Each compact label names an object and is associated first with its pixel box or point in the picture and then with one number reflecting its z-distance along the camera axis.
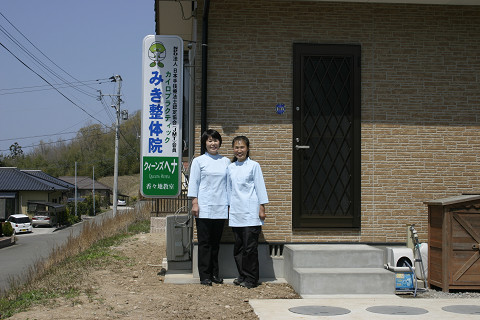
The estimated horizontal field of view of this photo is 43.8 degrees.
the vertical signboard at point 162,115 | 8.32
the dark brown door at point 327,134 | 8.44
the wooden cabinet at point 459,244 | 7.65
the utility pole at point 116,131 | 40.53
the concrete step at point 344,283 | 7.19
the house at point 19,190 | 63.77
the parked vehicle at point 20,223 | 55.34
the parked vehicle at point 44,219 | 61.72
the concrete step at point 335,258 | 7.78
